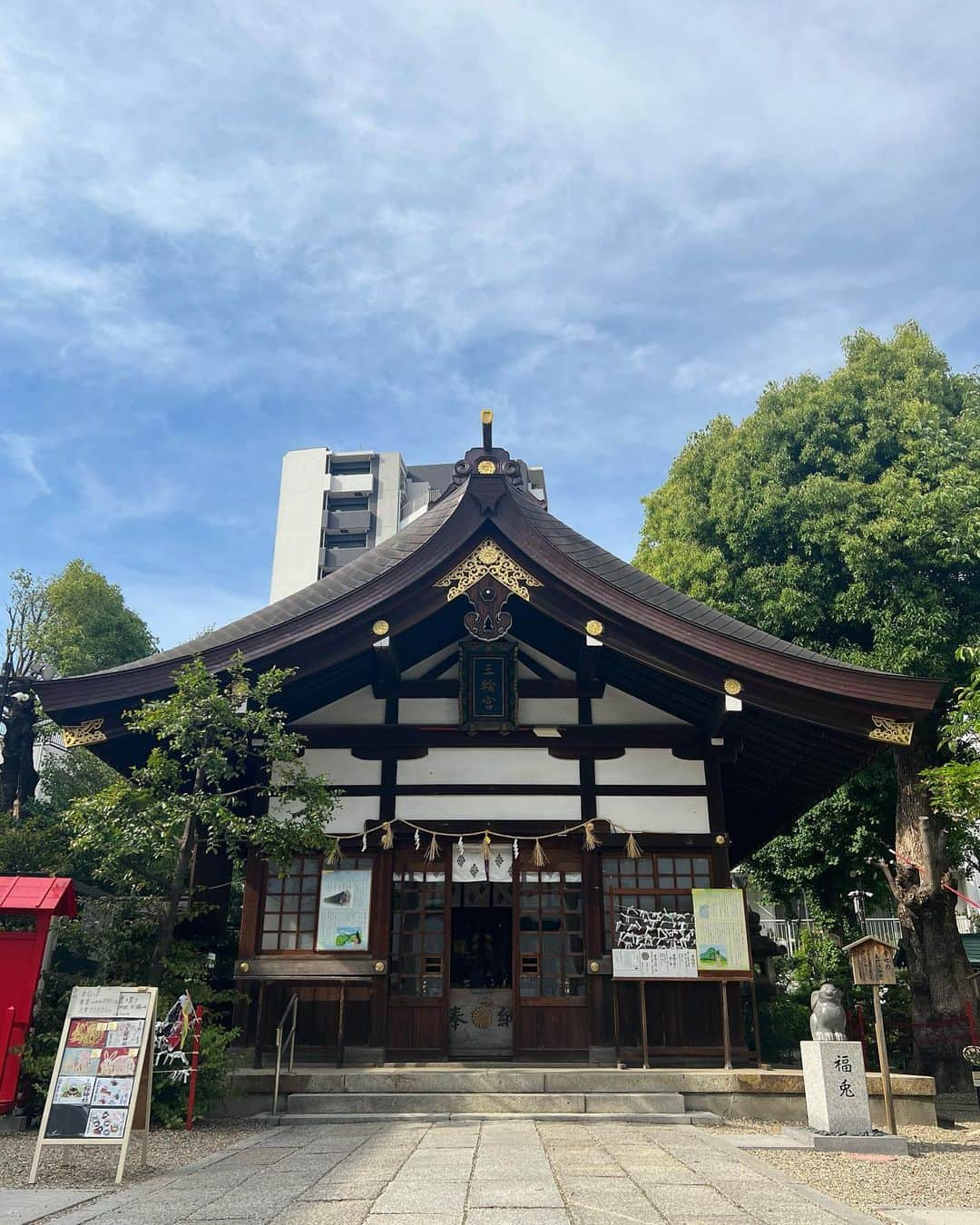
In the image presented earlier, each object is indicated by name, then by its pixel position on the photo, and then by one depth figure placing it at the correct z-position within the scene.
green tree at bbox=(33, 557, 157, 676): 22.20
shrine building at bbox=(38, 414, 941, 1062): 10.15
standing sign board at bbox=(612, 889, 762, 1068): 10.13
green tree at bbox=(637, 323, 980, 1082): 14.68
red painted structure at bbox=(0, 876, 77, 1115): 7.84
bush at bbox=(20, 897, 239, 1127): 7.93
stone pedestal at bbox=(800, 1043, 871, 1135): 7.57
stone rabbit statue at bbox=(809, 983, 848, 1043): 7.91
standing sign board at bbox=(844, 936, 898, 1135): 8.18
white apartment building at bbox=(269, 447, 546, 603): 56.41
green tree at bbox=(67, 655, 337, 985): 8.37
